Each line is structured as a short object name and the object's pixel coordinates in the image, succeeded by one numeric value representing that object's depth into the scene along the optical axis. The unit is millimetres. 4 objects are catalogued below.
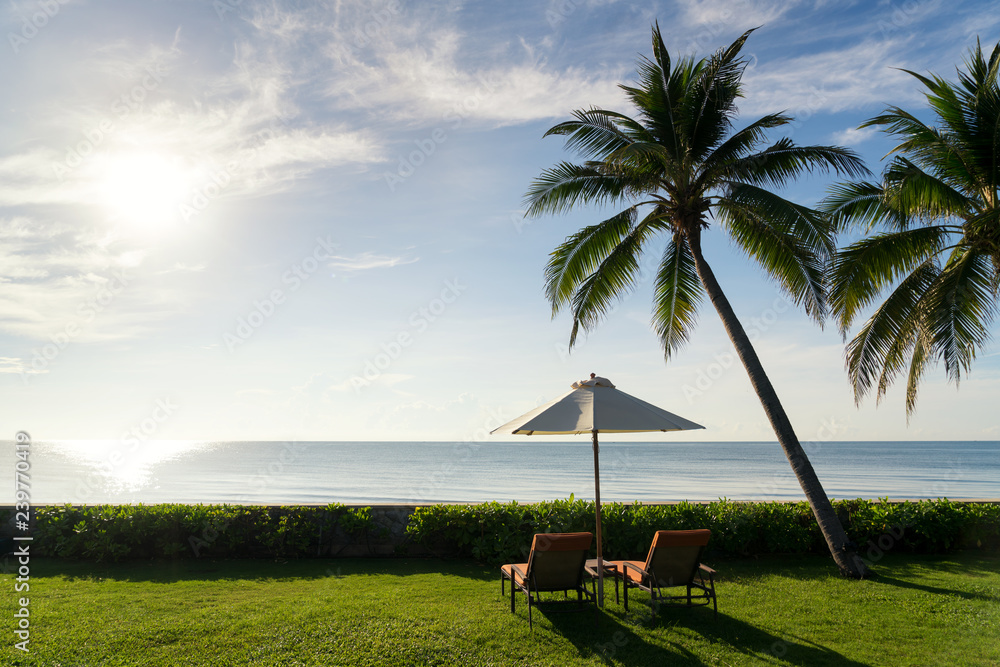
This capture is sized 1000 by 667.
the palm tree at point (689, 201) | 8633
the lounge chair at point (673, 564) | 6285
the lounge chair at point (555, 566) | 6156
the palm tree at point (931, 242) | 8391
